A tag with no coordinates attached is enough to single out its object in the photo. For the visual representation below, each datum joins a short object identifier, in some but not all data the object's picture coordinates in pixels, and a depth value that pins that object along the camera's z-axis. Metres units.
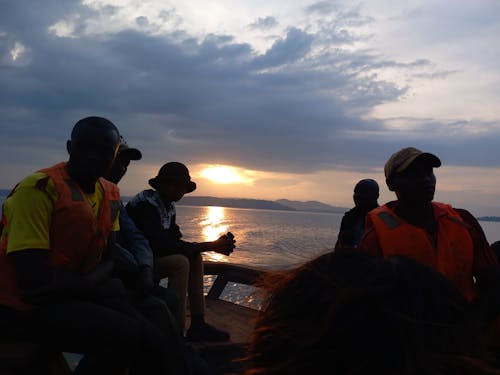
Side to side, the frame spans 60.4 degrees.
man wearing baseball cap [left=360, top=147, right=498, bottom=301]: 2.49
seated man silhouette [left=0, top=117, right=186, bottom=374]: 2.30
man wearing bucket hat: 4.29
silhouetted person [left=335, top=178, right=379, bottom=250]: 5.29
